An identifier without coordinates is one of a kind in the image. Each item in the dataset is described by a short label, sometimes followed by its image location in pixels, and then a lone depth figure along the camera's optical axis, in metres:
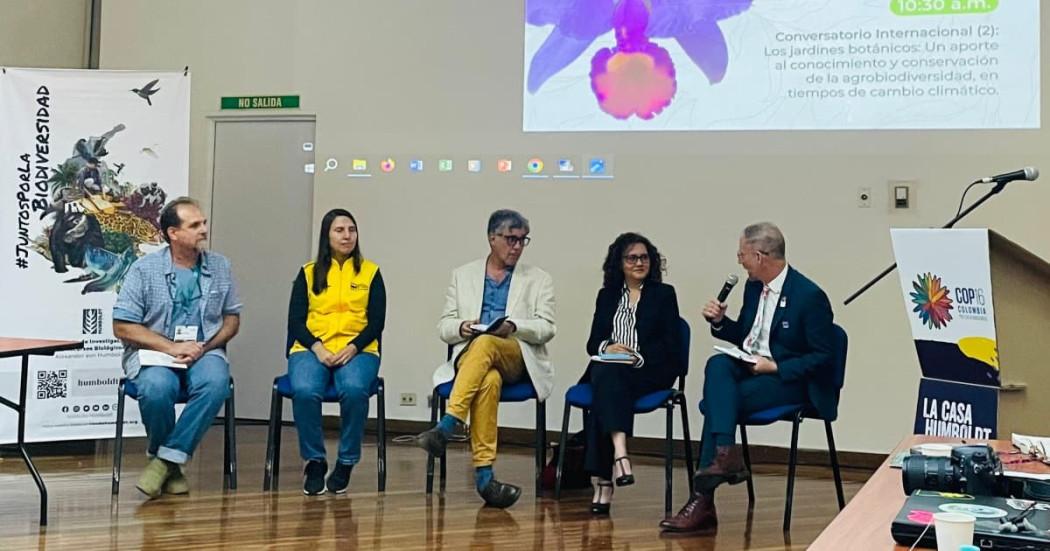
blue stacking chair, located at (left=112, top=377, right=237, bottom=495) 4.25
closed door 6.27
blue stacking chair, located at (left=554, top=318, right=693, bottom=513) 4.12
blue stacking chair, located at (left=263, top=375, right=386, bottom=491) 4.41
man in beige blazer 4.22
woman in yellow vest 4.36
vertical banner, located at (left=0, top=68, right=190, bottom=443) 4.88
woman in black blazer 4.07
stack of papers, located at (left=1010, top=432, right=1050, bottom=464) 1.99
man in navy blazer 3.84
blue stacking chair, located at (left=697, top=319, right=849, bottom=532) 3.93
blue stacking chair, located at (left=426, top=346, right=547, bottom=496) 4.39
